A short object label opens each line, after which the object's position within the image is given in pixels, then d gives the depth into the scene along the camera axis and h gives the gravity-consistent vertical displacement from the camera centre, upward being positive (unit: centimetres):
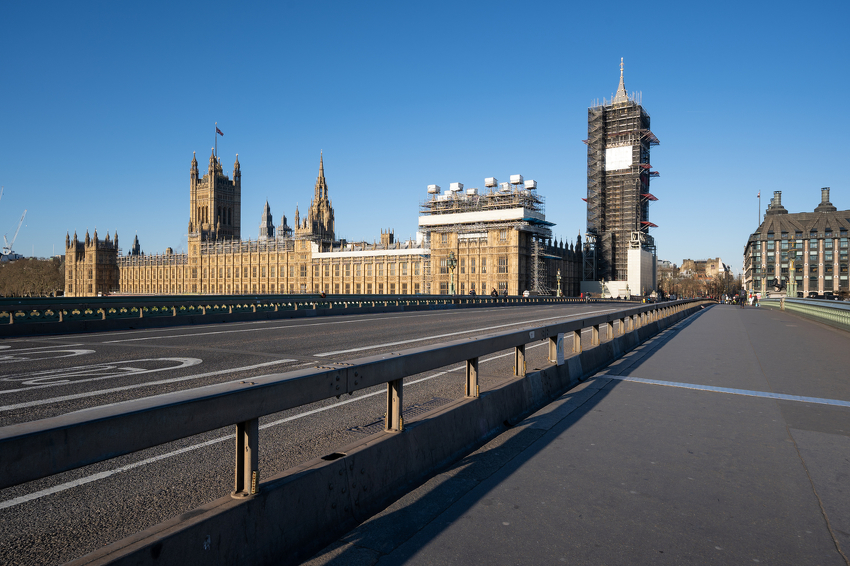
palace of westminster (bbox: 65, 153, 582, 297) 10288 +616
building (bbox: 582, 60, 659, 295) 10694 +1618
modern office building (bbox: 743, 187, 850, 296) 13575 +776
